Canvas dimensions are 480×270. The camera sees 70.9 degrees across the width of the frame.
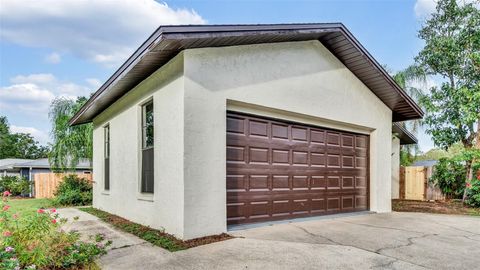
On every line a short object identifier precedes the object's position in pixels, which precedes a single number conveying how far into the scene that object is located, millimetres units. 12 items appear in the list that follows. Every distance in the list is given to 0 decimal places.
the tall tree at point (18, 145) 47625
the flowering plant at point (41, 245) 3939
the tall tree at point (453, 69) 12812
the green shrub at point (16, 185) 21594
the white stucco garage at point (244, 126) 5918
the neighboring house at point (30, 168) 25562
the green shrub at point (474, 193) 11894
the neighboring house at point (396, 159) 16228
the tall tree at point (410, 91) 18562
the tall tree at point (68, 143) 16953
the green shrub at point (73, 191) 13156
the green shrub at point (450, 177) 13695
